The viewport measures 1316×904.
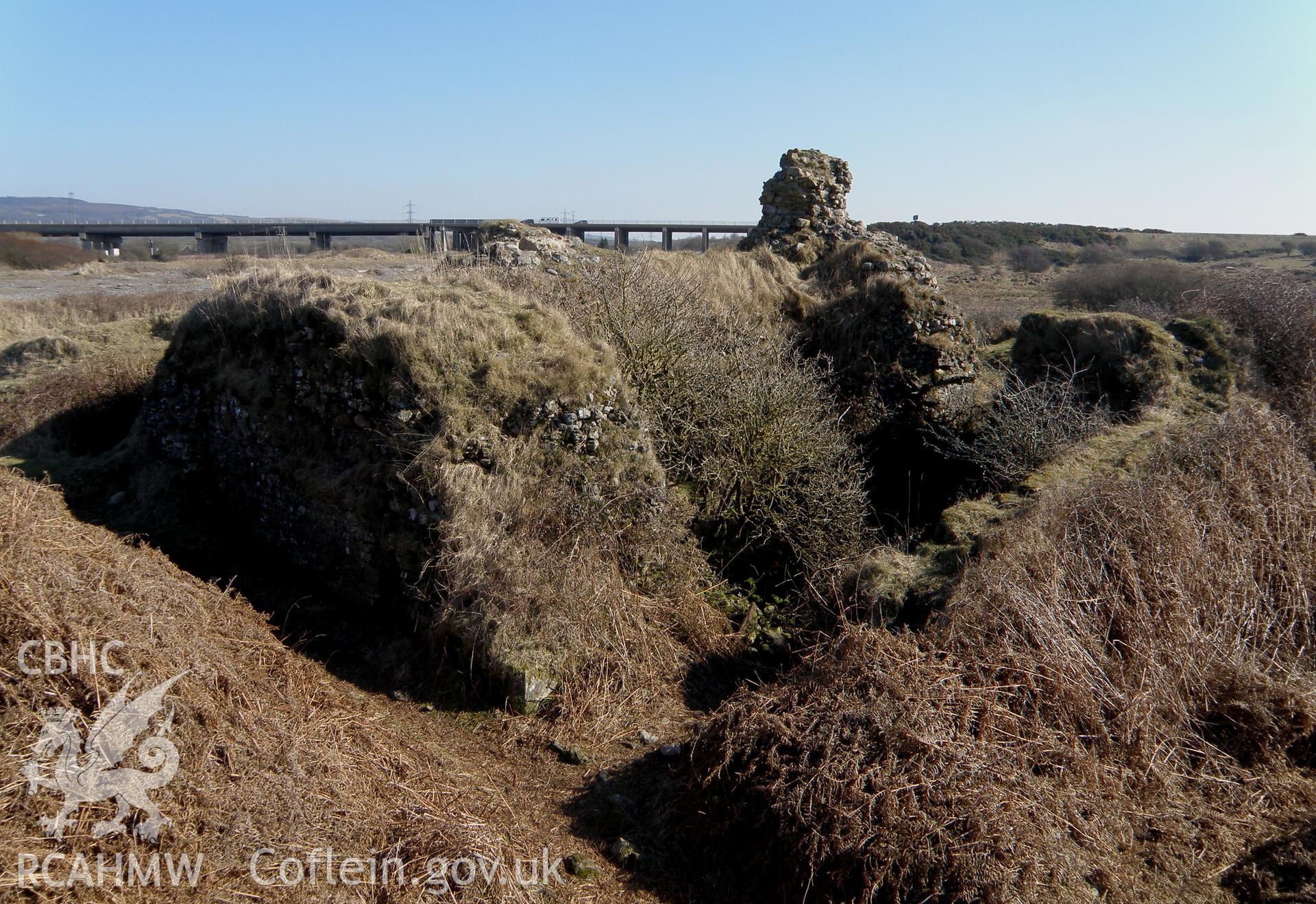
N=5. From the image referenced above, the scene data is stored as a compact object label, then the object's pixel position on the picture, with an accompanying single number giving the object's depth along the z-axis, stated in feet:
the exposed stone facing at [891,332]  35.40
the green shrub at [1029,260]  169.89
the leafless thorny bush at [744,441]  26.76
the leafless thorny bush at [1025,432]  29.89
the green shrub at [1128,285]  71.10
